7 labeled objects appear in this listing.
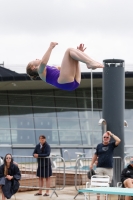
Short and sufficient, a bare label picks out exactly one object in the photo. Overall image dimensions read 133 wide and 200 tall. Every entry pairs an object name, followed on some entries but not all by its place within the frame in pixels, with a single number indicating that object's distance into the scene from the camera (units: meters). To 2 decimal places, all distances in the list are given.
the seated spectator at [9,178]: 14.45
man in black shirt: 14.62
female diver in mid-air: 7.41
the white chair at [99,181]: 14.19
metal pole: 17.38
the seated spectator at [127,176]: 13.77
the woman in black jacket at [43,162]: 15.95
